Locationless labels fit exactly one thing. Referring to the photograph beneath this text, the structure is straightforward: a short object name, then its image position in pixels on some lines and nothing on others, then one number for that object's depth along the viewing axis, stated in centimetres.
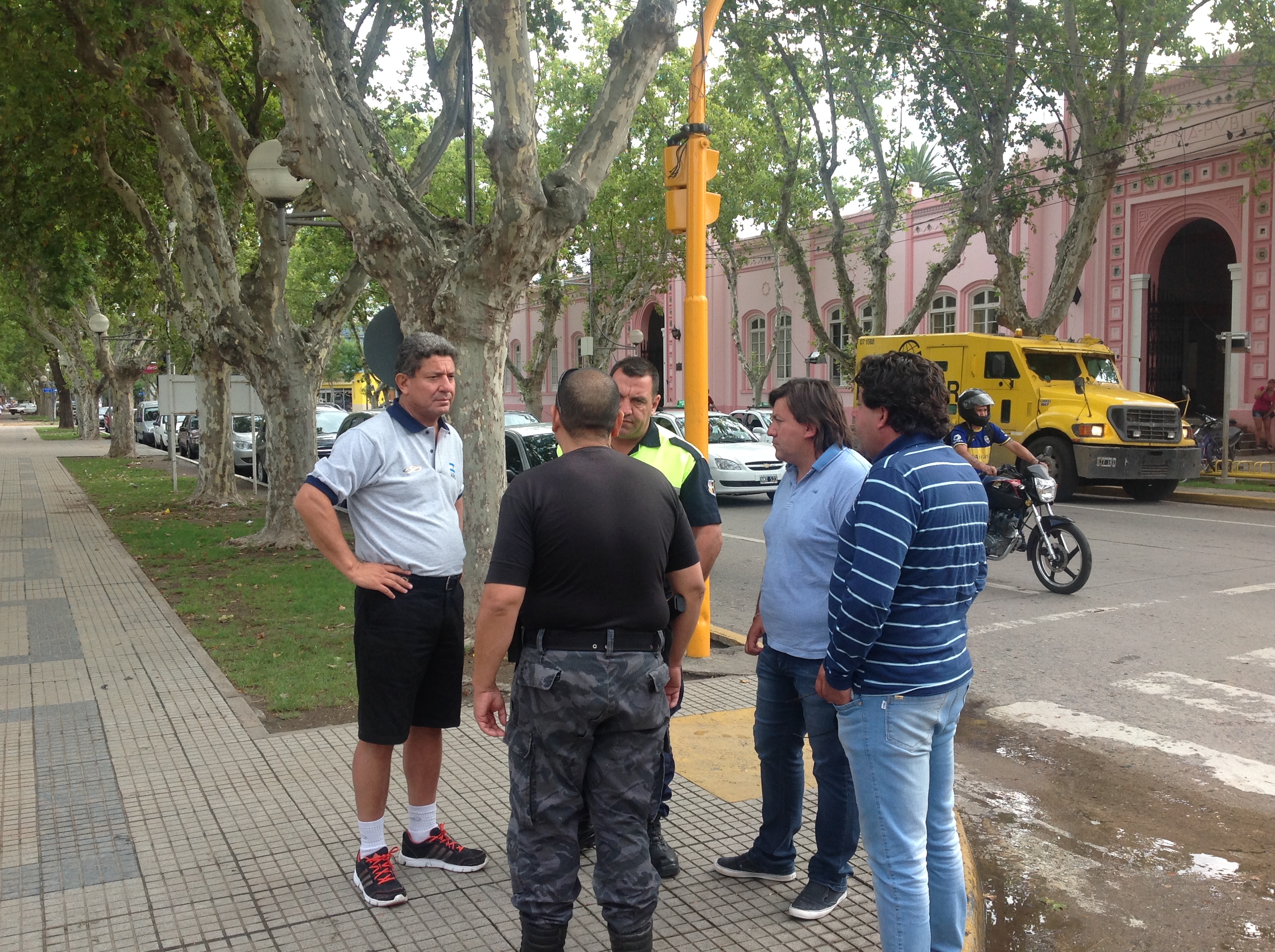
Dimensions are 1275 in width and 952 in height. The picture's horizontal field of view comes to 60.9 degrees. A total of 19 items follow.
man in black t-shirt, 288
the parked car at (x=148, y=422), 4694
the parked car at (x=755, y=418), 2422
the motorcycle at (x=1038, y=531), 927
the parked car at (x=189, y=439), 3612
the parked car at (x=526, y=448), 1452
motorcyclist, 893
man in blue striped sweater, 283
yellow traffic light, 712
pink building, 2206
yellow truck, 1638
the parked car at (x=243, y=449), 2525
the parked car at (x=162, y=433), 4116
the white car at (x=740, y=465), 1675
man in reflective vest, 387
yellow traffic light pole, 700
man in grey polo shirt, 365
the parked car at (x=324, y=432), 2241
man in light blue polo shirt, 350
